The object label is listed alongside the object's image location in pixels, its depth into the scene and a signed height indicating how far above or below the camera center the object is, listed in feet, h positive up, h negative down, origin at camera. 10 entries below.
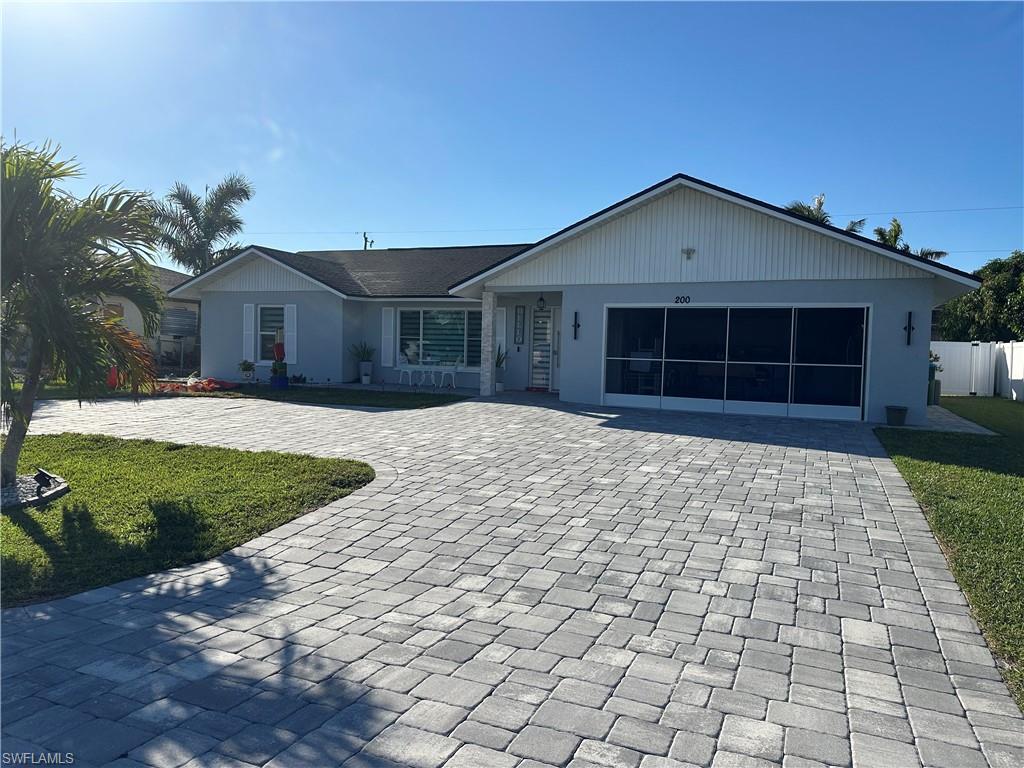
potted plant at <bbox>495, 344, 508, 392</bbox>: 62.23 -2.07
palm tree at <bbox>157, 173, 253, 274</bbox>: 87.71 +14.99
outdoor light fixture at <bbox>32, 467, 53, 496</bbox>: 23.37 -4.66
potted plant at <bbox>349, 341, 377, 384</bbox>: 65.36 -1.23
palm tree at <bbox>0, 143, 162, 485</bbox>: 20.90 +2.05
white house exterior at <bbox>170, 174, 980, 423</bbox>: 44.70 +2.95
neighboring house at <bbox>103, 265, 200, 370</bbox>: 84.23 +1.18
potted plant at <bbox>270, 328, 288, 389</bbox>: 61.31 -2.63
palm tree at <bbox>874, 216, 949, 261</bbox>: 96.68 +16.35
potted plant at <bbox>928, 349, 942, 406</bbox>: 60.54 -2.96
